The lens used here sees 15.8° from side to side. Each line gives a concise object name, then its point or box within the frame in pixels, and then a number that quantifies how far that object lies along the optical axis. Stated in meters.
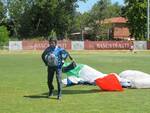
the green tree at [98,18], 128.00
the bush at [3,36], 85.08
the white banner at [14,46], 77.81
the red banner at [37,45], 78.56
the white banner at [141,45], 79.75
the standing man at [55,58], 14.72
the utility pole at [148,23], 86.31
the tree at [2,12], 114.17
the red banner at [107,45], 79.85
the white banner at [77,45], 78.69
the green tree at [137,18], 111.00
